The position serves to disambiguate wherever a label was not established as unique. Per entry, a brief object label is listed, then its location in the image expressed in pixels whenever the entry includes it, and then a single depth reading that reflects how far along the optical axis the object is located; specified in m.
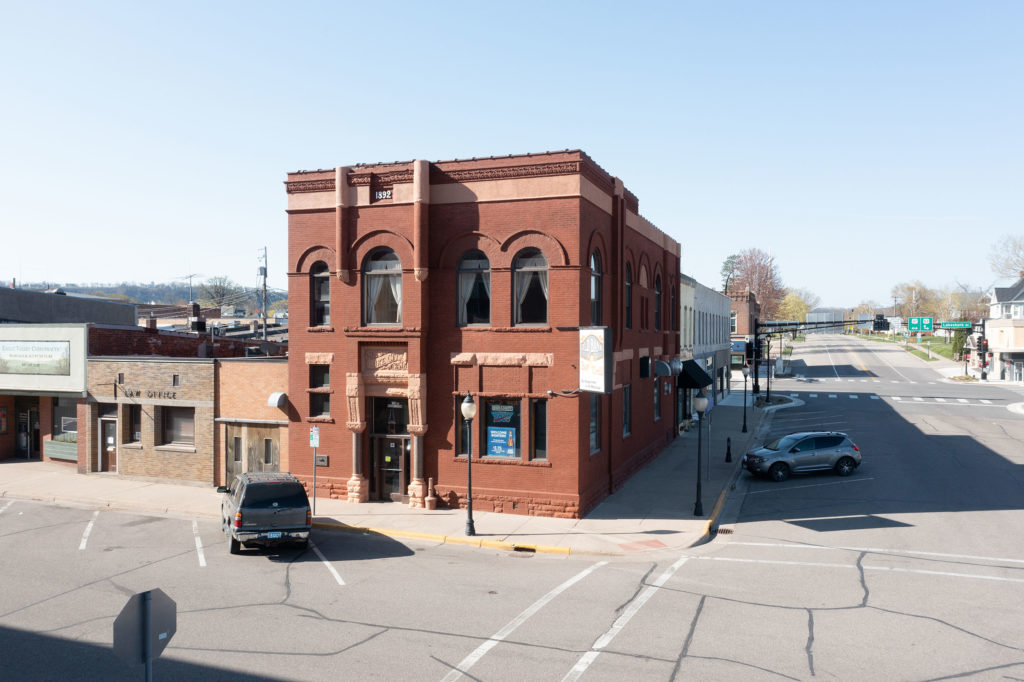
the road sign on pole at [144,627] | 6.08
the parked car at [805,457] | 25.98
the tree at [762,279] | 113.12
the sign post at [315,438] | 21.00
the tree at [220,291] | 125.88
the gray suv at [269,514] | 16.00
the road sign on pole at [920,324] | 75.19
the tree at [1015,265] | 106.88
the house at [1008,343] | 72.06
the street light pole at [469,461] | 17.87
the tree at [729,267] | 140.64
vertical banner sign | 18.30
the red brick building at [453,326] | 19.88
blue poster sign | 20.33
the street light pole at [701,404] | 21.70
